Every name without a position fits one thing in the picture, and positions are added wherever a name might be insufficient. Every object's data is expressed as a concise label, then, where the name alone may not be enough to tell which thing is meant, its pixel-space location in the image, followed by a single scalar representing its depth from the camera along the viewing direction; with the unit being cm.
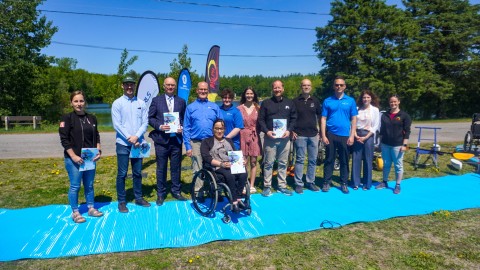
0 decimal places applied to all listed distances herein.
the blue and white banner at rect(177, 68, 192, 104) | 650
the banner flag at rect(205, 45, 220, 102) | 694
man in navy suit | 431
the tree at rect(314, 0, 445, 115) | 2320
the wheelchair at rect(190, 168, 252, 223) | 376
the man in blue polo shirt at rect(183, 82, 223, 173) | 428
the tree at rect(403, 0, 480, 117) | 2284
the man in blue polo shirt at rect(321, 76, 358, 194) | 488
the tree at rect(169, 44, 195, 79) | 1371
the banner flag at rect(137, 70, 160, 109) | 594
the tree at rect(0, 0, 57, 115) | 1773
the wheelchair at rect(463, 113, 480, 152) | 755
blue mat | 329
